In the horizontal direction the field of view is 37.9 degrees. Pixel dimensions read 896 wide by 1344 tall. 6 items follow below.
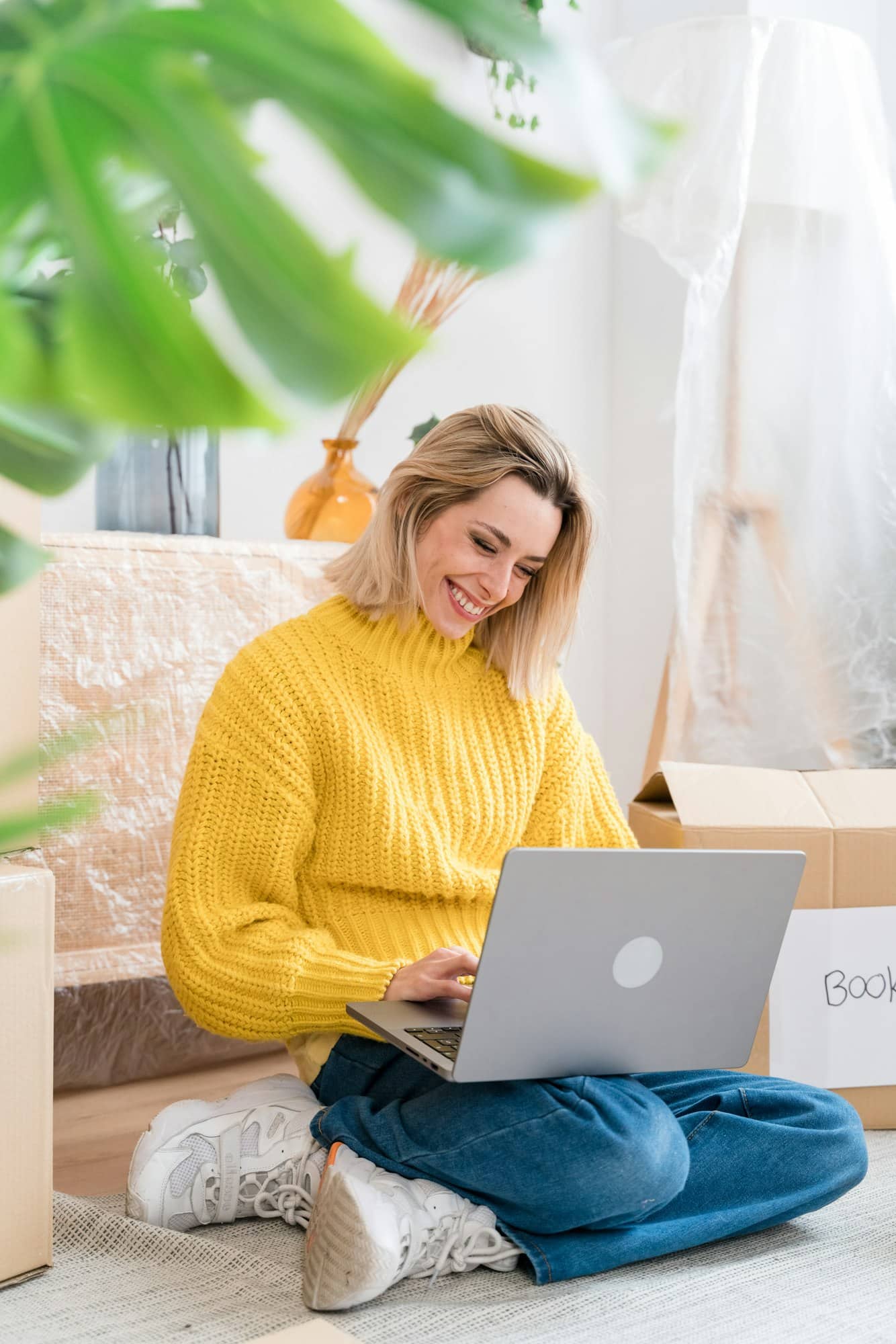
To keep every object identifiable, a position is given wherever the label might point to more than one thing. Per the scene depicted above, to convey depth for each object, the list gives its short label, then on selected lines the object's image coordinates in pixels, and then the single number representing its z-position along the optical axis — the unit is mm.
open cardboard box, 1366
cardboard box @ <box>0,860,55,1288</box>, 962
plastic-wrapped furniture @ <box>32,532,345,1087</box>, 1392
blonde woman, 1041
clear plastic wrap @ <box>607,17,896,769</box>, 1694
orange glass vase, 1688
